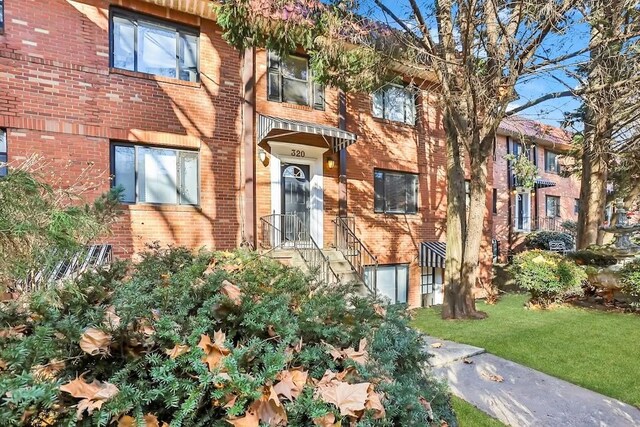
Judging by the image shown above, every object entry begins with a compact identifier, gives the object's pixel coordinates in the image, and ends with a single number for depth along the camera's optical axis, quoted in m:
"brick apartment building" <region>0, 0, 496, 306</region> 7.63
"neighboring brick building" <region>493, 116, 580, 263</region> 19.33
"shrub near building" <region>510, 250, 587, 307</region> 9.10
